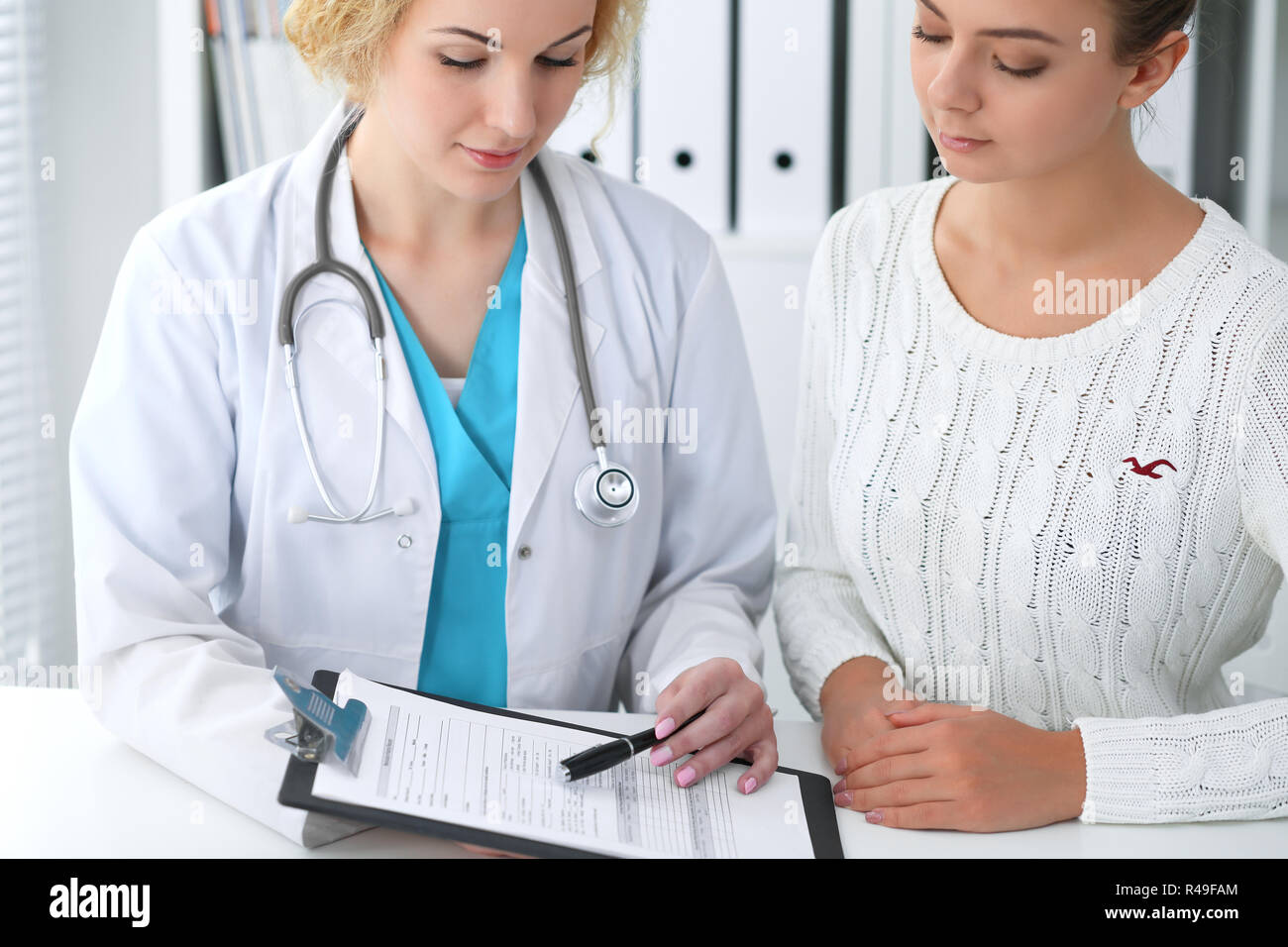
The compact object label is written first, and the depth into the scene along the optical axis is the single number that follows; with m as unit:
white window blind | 2.02
